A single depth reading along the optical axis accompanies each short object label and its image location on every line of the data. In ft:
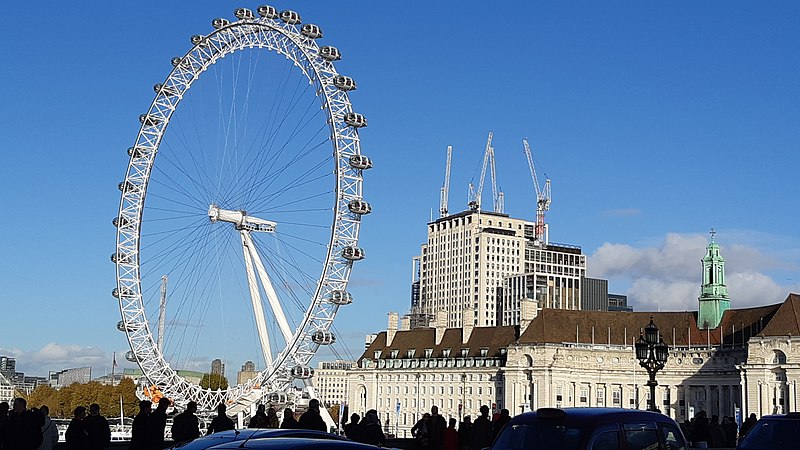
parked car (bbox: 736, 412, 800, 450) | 68.49
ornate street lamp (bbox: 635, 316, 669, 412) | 124.06
